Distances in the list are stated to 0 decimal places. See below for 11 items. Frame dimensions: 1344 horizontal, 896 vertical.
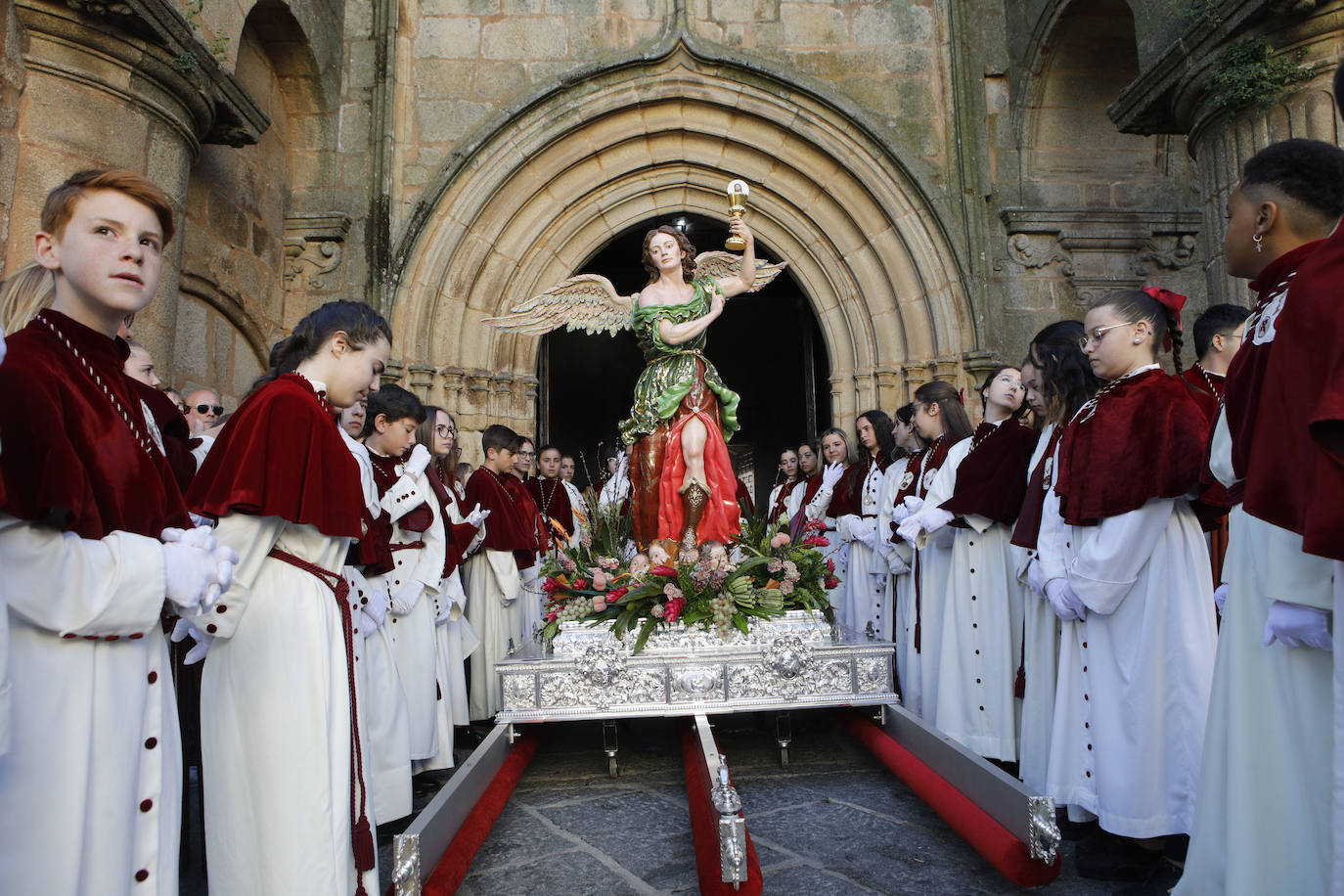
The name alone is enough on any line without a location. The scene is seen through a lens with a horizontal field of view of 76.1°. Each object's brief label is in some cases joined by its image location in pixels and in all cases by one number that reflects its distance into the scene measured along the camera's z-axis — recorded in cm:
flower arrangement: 437
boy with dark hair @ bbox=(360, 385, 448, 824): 414
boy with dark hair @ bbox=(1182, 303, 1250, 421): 374
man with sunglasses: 457
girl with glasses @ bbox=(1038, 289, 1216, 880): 294
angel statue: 488
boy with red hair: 168
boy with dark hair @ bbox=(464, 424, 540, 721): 594
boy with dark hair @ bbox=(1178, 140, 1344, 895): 176
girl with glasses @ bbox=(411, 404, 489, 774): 459
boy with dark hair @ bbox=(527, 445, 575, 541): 820
